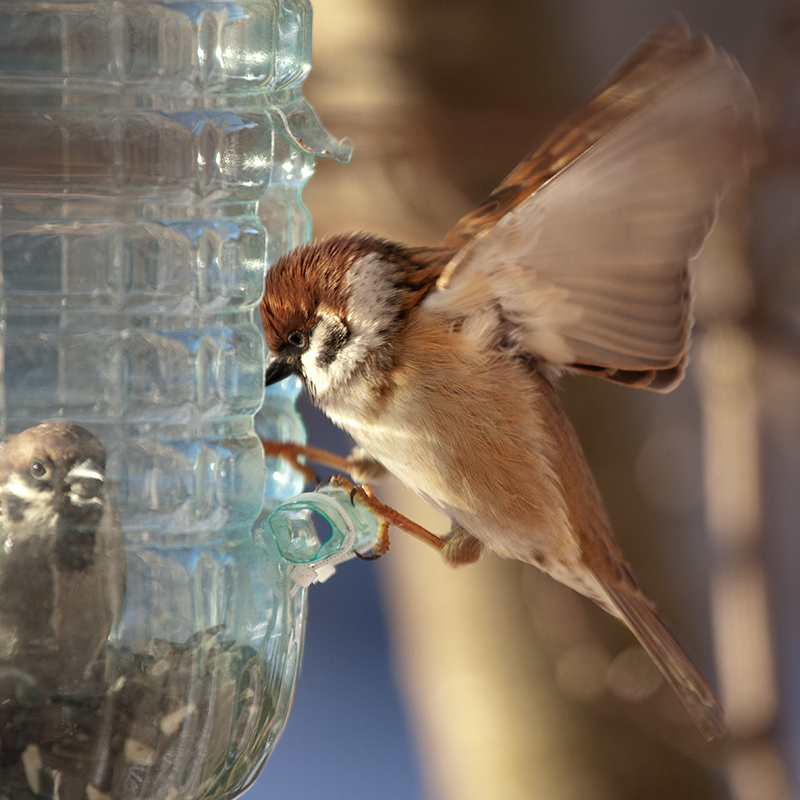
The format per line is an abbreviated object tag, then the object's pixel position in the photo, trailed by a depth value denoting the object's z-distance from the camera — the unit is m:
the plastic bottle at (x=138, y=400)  2.59
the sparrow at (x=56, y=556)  2.59
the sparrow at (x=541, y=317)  2.60
